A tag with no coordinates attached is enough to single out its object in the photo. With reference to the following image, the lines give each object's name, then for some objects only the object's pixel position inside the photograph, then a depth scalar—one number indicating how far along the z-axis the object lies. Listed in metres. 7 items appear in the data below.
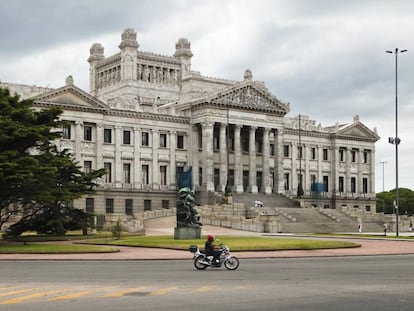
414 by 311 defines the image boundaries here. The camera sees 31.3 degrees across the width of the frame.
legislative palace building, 103.50
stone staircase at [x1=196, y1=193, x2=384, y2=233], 83.44
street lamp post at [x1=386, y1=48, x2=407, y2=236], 75.78
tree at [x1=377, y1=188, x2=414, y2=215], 183.95
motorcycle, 33.50
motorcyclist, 33.69
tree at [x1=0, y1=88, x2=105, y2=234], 51.84
